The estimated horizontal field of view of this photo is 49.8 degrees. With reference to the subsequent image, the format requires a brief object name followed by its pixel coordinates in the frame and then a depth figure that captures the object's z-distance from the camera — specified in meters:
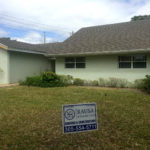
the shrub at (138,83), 10.42
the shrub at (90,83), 12.53
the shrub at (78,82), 12.83
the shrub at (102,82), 12.20
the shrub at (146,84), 9.09
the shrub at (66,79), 12.68
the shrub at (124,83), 11.52
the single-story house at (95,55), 11.24
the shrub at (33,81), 12.12
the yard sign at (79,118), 2.96
